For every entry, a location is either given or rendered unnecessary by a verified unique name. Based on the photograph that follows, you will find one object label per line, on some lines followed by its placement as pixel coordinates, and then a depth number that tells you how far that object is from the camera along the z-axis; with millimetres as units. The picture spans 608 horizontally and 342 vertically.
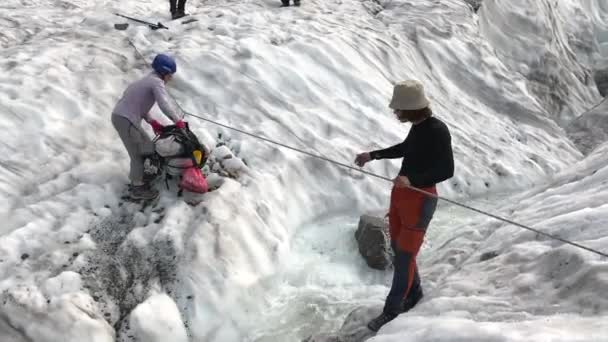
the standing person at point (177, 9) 10305
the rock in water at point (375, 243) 6082
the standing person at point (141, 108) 5344
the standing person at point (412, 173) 3803
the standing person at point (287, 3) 11238
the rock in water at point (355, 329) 4633
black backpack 5633
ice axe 9453
